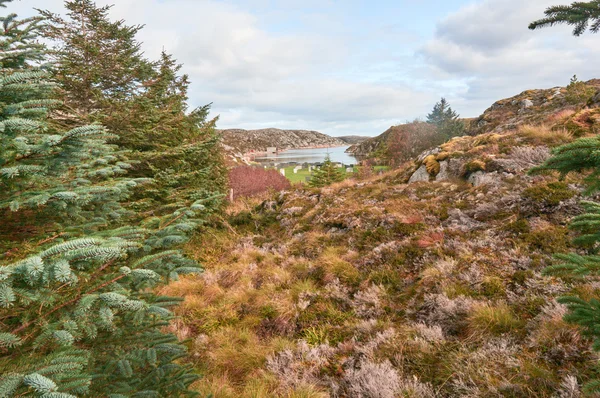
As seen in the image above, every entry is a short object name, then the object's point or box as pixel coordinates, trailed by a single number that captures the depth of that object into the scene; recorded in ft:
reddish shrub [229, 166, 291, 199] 62.44
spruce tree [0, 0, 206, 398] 5.43
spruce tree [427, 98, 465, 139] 90.02
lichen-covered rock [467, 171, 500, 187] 27.87
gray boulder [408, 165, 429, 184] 37.80
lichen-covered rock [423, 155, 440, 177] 37.35
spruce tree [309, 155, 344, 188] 65.57
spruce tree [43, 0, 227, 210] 27.43
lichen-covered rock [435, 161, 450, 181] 35.54
